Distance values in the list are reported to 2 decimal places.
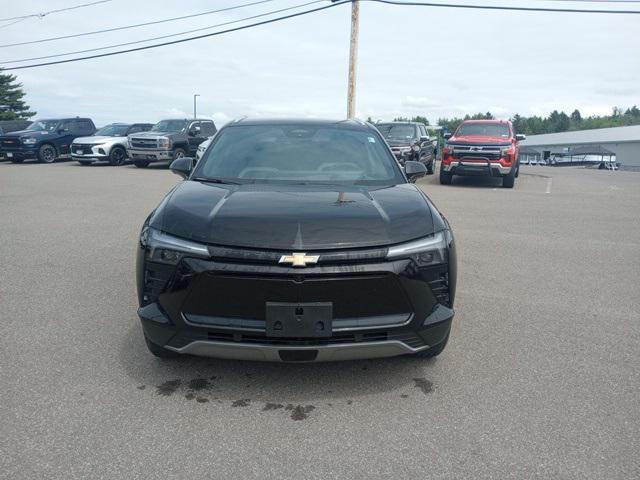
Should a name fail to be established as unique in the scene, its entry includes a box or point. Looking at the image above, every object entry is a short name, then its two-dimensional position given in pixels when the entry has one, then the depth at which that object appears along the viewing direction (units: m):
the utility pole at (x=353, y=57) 23.28
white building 54.72
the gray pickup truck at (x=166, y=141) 19.98
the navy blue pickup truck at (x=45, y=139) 22.56
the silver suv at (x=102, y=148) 21.41
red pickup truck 15.28
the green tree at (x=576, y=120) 124.50
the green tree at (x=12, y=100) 71.88
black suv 2.92
